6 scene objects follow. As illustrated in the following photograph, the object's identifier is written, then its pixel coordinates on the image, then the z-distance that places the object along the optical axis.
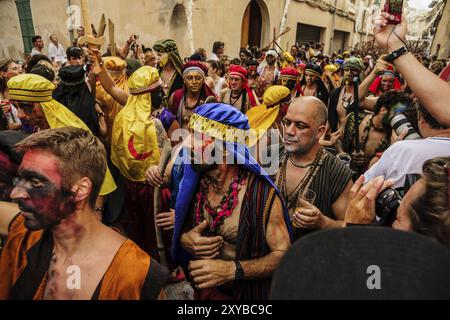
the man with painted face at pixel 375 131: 3.65
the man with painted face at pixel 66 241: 1.40
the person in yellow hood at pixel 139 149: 3.36
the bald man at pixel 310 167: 2.52
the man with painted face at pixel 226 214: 1.99
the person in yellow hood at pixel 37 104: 2.71
